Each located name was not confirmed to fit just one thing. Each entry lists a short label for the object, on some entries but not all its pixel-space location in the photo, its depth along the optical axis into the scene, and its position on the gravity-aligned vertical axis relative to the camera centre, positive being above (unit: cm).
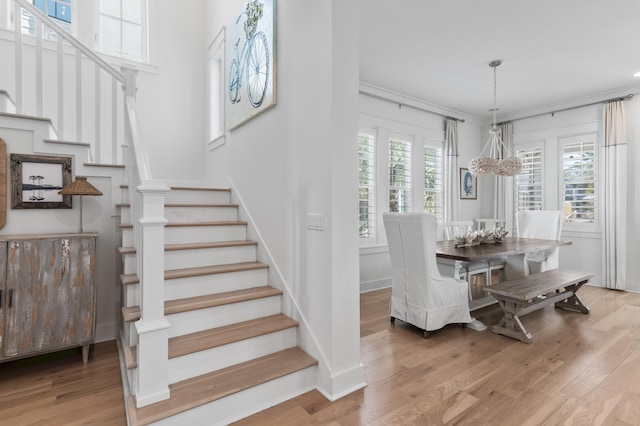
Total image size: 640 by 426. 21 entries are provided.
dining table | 319 -43
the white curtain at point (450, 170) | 583 +73
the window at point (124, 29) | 375 +216
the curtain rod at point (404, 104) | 481 +170
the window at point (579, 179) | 509 +50
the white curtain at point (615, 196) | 471 +20
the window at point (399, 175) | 511 +56
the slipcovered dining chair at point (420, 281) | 290 -66
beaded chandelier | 410 +56
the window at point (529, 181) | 569 +52
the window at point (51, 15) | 334 +209
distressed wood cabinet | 222 -58
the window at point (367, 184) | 475 +38
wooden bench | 295 -78
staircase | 182 -81
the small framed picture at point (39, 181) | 249 +24
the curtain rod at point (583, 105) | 472 +165
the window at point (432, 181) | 561 +51
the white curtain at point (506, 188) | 603 +41
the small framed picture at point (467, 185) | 615 +48
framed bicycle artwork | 275 +141
